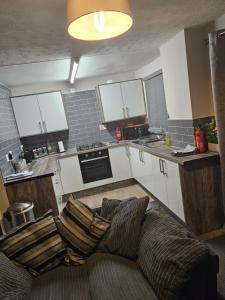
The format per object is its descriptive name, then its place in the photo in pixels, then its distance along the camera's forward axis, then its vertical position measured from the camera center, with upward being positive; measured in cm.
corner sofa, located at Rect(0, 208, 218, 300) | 123 -105
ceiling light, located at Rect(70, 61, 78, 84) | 320 +76
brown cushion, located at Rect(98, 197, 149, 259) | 170 -91
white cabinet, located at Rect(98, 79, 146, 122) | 456 +24
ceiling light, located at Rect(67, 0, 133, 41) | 118 +47
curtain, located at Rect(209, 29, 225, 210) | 213 +17
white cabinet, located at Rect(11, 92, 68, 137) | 428 +24
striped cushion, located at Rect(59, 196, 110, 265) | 184 -92
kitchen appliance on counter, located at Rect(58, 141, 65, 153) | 461 -50
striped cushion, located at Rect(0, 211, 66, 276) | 172 -92
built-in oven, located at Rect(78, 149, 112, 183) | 435 -94
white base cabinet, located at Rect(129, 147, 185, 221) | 264 -100
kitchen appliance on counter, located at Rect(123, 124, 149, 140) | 477 -45
